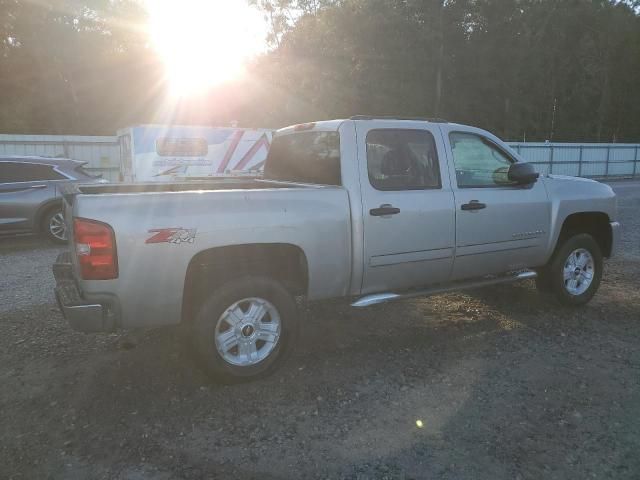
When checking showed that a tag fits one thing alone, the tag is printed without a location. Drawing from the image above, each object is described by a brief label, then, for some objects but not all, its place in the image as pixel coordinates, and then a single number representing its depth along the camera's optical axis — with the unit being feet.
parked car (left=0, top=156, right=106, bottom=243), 29.71
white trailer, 50.55
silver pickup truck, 10.87
